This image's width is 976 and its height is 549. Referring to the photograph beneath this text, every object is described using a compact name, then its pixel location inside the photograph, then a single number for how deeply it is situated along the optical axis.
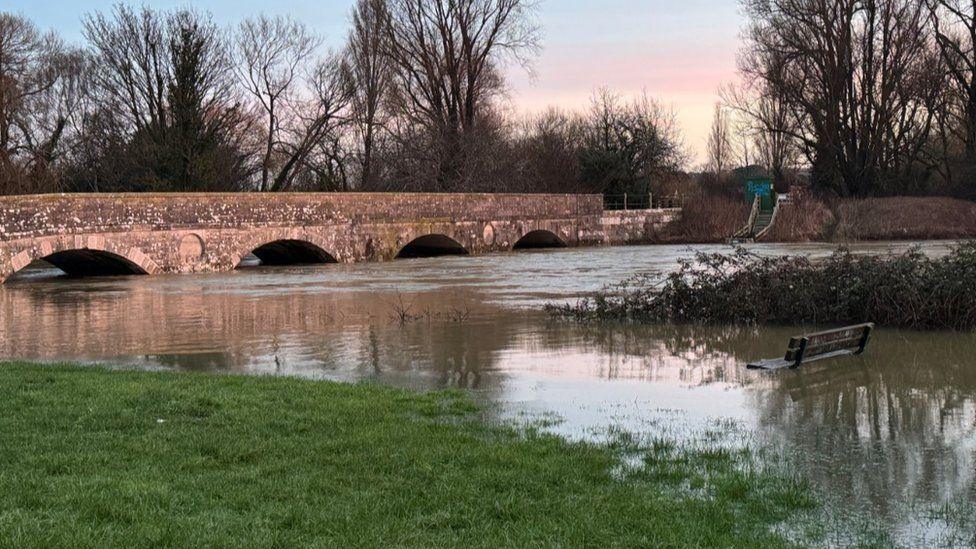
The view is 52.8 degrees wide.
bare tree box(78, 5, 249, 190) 41.53
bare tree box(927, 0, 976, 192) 46.78
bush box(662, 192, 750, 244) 48.31
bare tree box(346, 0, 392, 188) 50.75
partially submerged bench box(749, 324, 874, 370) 11.02
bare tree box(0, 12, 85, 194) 39.25
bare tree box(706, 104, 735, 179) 86.19
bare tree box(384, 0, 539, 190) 49.53
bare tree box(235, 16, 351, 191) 49.28
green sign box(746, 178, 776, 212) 51.94
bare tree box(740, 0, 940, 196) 46.47
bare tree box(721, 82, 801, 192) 51.28
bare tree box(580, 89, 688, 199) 54.16
